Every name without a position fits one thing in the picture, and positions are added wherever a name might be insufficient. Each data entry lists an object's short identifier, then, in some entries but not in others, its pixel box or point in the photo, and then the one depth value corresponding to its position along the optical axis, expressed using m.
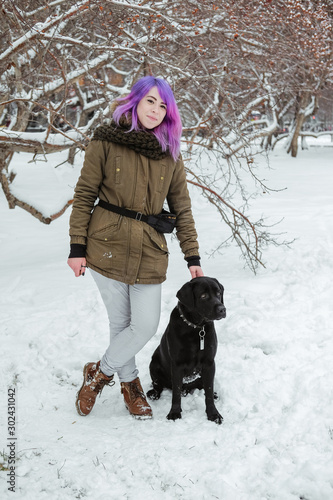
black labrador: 3.06
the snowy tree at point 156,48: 5.19
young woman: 2.91
